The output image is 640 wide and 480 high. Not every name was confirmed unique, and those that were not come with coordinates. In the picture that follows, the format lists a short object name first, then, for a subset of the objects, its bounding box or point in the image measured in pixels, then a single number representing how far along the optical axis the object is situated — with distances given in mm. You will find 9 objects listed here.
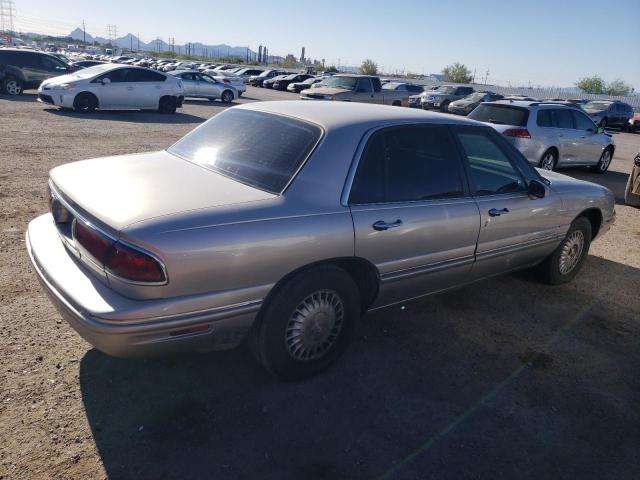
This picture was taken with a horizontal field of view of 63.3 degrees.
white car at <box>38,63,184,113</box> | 15383
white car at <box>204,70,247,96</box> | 27125
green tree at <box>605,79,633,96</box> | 77419
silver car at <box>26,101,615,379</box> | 2590
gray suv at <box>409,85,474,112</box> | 26828
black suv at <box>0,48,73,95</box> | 18406
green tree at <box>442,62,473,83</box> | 86500
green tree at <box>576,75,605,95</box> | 77875
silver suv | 10359
